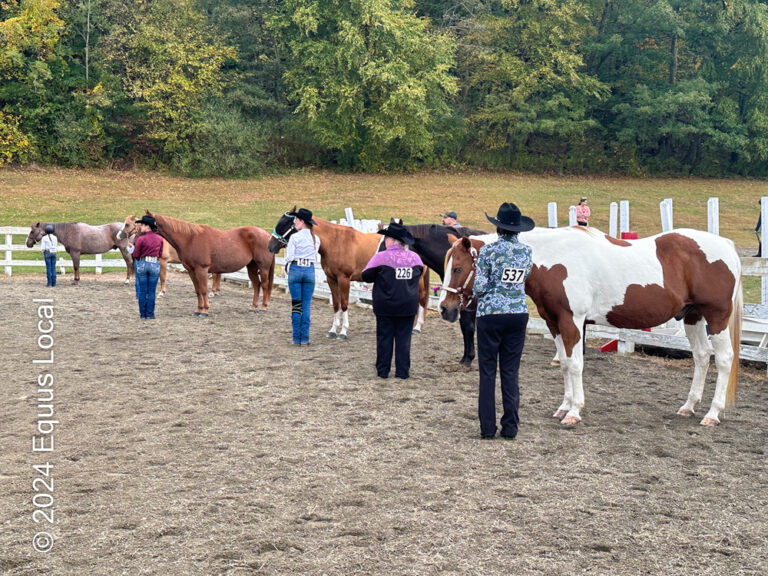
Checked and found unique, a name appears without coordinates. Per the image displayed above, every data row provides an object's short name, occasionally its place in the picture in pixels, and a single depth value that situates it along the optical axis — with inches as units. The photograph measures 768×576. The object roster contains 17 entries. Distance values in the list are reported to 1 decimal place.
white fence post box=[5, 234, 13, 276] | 774.5
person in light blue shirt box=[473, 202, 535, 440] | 229.0
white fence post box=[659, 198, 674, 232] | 358.6
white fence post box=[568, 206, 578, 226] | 419.7
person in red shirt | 483.8
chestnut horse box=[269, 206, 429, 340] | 420.2
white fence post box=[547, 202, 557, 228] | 456.8
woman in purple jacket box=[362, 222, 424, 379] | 319.6
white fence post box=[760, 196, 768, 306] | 325.7
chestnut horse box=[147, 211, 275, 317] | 517.0
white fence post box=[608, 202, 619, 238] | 402.4
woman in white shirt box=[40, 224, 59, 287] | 658.2
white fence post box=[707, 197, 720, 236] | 340.2
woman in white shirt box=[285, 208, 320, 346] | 401.1
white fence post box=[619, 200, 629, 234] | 396.8
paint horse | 255.0
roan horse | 701.3
